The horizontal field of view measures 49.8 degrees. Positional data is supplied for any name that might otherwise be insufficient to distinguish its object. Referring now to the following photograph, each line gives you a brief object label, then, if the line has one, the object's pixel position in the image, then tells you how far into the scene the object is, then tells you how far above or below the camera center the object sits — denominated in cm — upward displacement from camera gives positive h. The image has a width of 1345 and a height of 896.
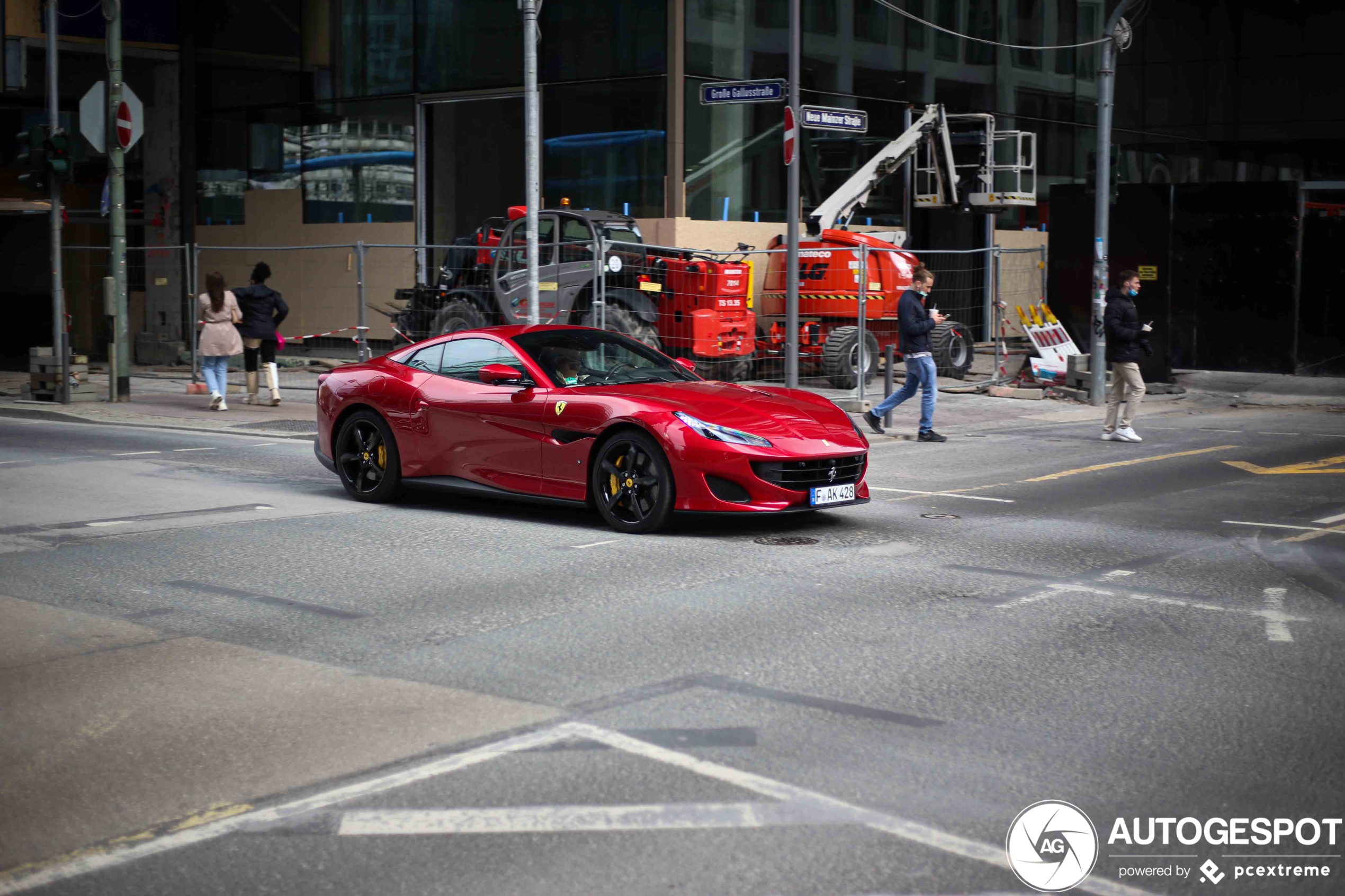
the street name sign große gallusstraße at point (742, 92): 1672 +277
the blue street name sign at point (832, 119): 1709 +251
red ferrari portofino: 945 -73
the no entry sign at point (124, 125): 2039 +278
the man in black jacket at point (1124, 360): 1597 -33
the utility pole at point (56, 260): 2019 +89
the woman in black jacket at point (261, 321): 1941 +4
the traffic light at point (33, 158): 1994 +226
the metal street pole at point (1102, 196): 2048 +191
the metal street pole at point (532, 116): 1647 +241
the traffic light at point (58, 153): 1997 +233
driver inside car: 1036 -28
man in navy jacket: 1588 -13
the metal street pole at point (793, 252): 1703 +91
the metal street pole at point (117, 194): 2045 +184
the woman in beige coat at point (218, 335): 1878 -15
